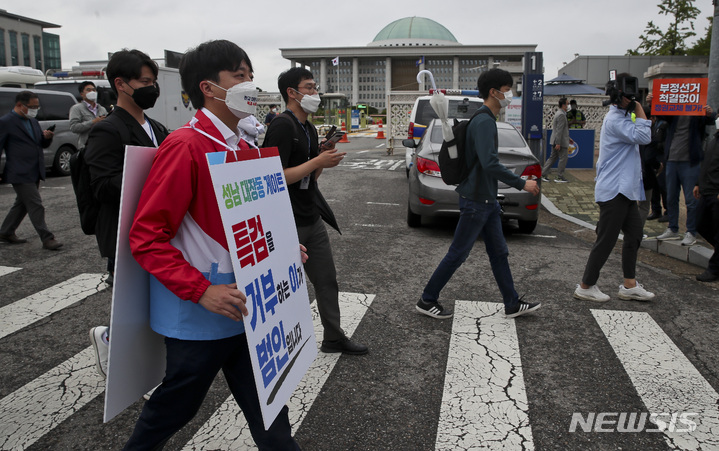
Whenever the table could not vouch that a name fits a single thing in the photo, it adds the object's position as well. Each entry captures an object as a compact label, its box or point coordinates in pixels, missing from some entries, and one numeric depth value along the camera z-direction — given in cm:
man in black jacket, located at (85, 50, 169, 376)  310
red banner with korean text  672
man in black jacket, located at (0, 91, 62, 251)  690
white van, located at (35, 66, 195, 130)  1566
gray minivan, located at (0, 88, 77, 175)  1302
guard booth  4081
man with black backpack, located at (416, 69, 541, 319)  419
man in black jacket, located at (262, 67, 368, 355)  335
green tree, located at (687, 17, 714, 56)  3028
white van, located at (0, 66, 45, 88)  1591
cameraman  471
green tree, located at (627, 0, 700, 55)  2994
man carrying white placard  181
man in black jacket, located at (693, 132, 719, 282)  563
